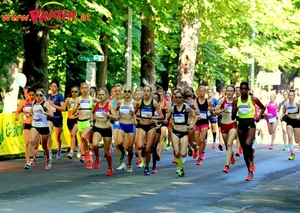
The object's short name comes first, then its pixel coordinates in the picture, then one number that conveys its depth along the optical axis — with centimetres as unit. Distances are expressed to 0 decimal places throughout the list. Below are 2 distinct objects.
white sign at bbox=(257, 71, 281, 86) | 4809
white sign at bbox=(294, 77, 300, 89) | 5063
